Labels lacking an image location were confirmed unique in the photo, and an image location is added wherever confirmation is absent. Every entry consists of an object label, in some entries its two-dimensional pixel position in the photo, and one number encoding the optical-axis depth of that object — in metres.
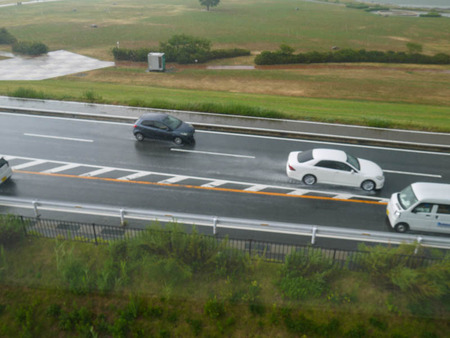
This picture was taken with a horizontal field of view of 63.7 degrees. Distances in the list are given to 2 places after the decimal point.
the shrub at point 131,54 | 44.94
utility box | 39.44
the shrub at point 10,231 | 10.57
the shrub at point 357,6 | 122.01
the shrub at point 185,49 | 44.12
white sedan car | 15.00
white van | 12.18
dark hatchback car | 18.92
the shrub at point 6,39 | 54.78
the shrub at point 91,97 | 24.89
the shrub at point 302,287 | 9.16
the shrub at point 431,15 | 99.11
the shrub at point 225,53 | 46.08
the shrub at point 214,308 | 8.77
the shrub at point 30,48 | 48.56
